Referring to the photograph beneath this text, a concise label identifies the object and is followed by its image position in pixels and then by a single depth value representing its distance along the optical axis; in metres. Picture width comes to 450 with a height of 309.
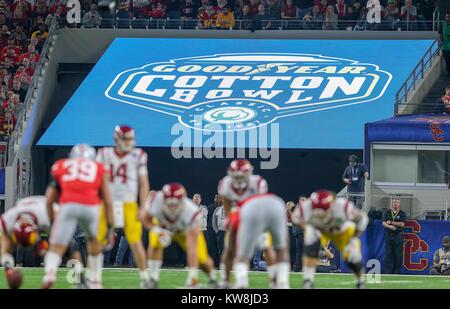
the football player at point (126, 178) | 19.53
